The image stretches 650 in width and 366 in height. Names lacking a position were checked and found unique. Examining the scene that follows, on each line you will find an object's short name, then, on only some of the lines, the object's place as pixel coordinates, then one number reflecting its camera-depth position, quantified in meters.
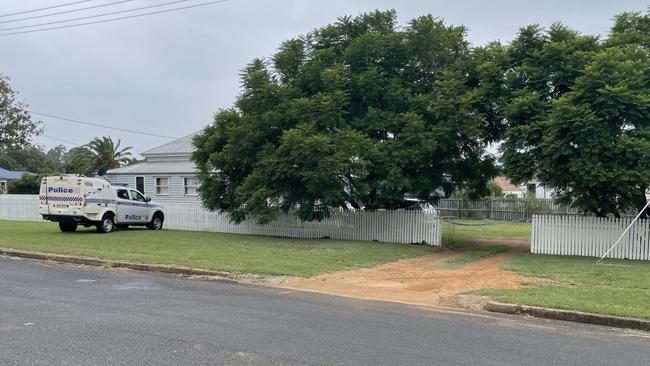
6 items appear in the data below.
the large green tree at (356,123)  18.56
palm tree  59.06
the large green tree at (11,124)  46.44
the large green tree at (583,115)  15.30
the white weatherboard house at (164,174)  36.97
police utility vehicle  21.52
